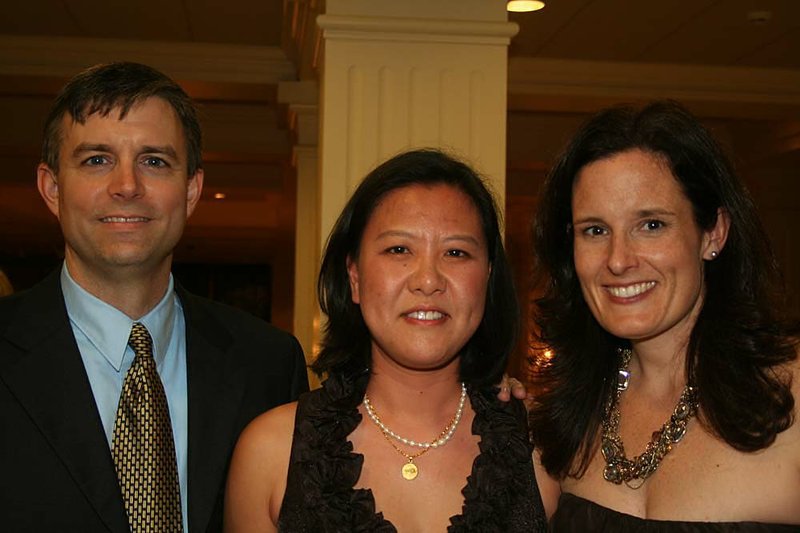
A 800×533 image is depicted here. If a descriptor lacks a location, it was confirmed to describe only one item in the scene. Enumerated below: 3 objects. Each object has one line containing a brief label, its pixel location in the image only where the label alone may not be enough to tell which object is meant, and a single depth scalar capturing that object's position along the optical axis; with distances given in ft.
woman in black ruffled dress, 6.87
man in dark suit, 6.44
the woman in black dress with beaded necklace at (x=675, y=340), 6.55
